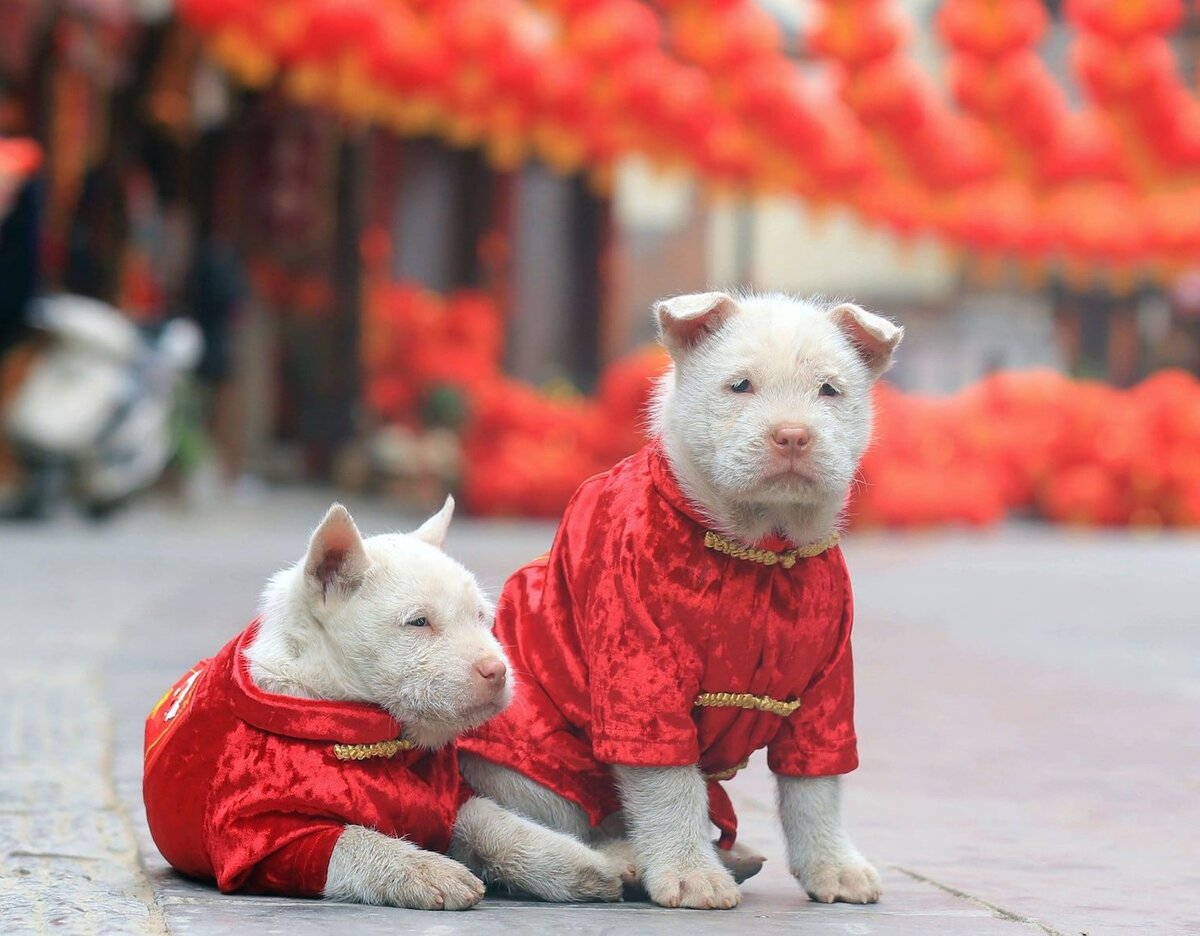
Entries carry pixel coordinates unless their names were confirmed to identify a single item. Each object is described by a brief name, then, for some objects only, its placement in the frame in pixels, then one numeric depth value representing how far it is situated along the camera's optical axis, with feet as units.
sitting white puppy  9.18
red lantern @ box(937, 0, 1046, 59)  40.42
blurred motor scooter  36.42
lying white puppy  8.99
